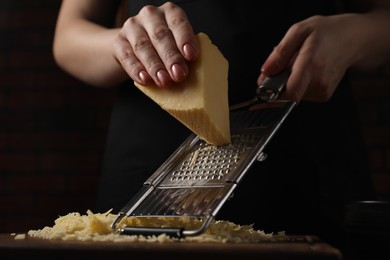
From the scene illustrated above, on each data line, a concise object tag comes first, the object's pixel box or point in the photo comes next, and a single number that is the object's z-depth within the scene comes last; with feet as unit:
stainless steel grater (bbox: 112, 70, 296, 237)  2.37
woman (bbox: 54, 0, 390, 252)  3.53
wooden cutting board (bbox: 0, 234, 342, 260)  1.86
